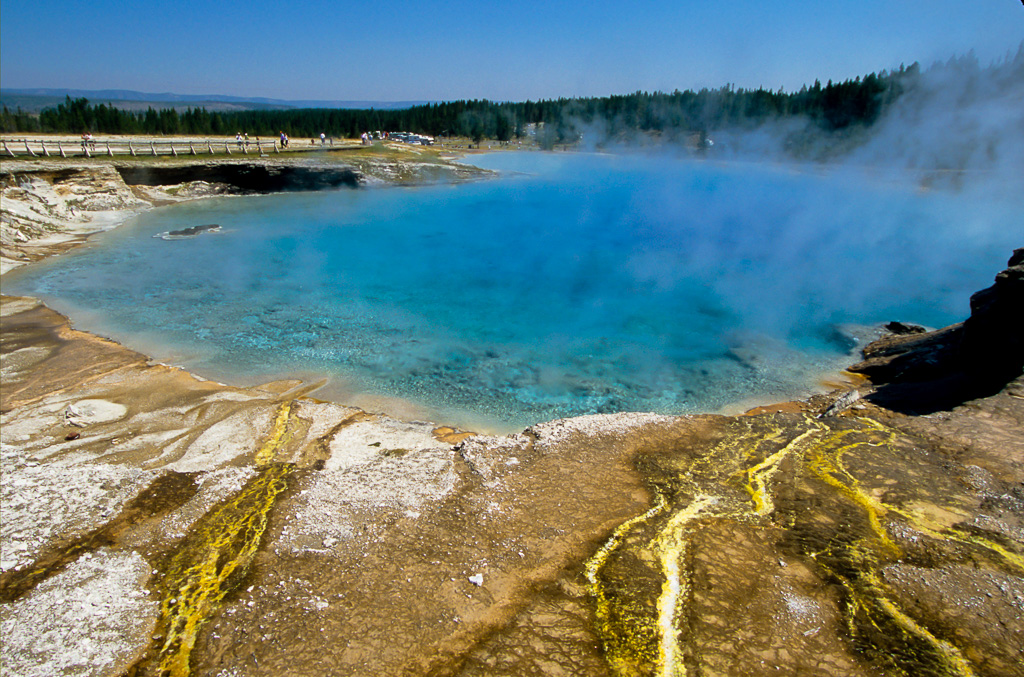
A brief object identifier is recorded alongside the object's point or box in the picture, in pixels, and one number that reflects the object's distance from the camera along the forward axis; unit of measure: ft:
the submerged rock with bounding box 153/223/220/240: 64.95
